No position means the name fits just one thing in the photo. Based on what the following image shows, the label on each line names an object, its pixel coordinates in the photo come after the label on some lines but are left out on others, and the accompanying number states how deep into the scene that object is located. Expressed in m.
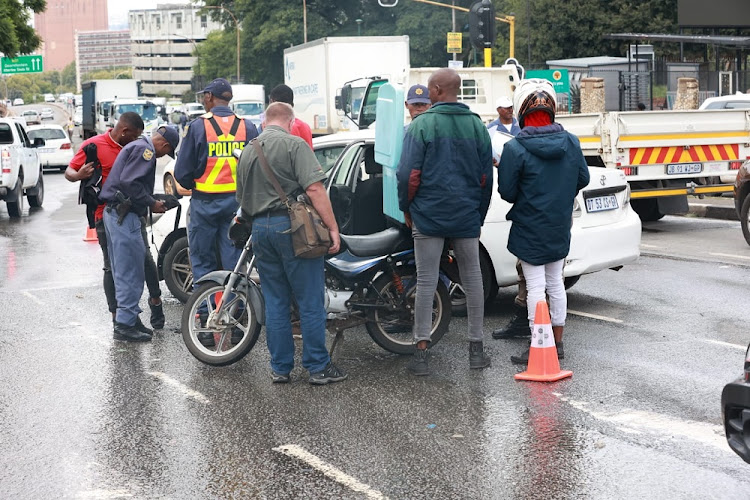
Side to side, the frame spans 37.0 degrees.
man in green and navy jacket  7.17
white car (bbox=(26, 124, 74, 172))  35.50
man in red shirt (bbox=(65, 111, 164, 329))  8.98
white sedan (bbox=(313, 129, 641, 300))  8.41
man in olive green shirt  6.99
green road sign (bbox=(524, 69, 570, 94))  31.48
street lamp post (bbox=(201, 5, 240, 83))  73.00
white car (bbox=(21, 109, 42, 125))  71.88
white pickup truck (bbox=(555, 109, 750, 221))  14.78
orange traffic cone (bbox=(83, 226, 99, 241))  16.01
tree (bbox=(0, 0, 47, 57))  33.31
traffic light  21.39
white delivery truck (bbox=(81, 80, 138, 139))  56.89
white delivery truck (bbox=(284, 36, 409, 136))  30.44
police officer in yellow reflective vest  8.32
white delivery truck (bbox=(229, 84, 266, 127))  47.94
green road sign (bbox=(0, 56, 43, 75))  65.19
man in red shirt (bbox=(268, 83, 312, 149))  9.38
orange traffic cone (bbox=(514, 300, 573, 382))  7.18
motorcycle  7.63
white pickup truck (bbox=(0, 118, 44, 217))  20.92
